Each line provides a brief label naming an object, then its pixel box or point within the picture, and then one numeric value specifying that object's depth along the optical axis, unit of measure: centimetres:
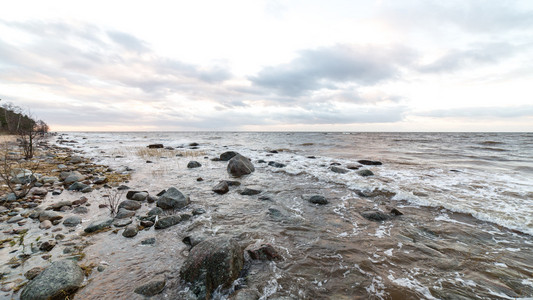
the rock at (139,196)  777
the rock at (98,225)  536
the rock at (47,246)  443
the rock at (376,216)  638
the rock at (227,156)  1881
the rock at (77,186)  875
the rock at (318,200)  774
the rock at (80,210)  651
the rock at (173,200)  704
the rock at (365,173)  1198
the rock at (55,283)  317
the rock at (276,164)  1503
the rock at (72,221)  566
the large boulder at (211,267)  345
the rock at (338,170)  1286
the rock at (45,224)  539
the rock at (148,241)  486
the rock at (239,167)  1273
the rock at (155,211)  642
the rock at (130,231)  518
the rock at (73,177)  966
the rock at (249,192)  882
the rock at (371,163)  1576
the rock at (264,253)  430
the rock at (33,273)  361
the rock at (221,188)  895
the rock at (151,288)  337
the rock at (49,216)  580
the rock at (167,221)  564
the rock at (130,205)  685
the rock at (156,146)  3028
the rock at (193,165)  1479
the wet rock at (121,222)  572
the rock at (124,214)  621
